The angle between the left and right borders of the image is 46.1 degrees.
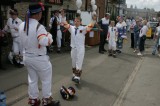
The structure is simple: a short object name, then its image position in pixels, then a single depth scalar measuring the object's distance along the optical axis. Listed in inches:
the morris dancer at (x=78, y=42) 200.0
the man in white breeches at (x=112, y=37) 330.6
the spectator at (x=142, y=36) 368.0
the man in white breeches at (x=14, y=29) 244.8
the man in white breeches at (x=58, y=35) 329.6
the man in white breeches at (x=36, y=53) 137.1
